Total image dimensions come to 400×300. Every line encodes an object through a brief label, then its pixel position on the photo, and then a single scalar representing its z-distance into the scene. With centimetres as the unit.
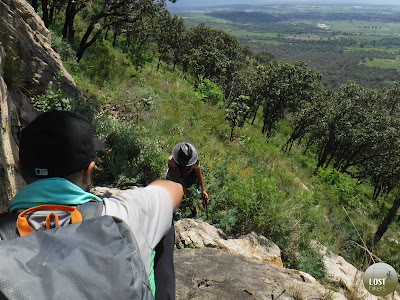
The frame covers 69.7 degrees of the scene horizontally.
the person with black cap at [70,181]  131
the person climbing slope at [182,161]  311
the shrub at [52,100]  516
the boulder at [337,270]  461
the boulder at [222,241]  425
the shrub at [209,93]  1428
